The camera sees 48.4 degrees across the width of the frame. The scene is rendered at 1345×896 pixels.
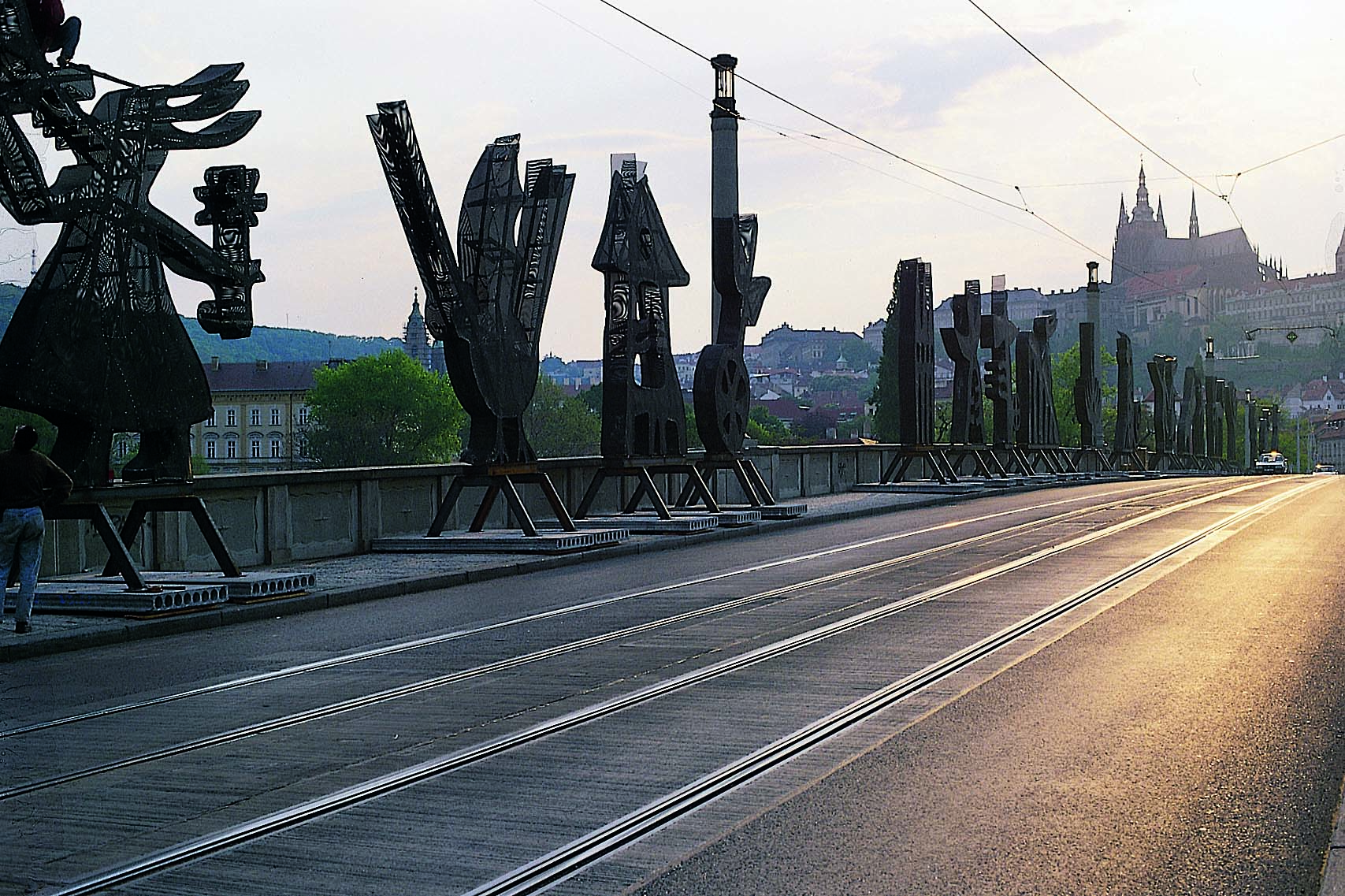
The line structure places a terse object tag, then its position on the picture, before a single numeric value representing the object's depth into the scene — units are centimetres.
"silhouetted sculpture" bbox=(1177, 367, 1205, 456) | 9912
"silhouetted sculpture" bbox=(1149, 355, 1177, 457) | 8769
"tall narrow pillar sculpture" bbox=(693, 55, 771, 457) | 2956
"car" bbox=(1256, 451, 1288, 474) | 11325
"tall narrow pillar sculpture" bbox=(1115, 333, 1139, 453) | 7712
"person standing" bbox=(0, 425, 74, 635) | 1316
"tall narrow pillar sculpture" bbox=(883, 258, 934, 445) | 4316
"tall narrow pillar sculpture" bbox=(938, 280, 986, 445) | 4872
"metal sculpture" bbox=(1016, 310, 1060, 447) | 5819
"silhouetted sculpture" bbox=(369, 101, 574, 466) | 2133
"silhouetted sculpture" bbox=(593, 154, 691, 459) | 2644
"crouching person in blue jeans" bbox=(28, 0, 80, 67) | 1440
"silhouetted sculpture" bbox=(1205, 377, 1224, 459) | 10869
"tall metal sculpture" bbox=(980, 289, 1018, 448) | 5169
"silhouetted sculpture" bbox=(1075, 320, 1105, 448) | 6856
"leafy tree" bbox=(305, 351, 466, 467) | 11731
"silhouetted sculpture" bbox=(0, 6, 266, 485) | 1412
